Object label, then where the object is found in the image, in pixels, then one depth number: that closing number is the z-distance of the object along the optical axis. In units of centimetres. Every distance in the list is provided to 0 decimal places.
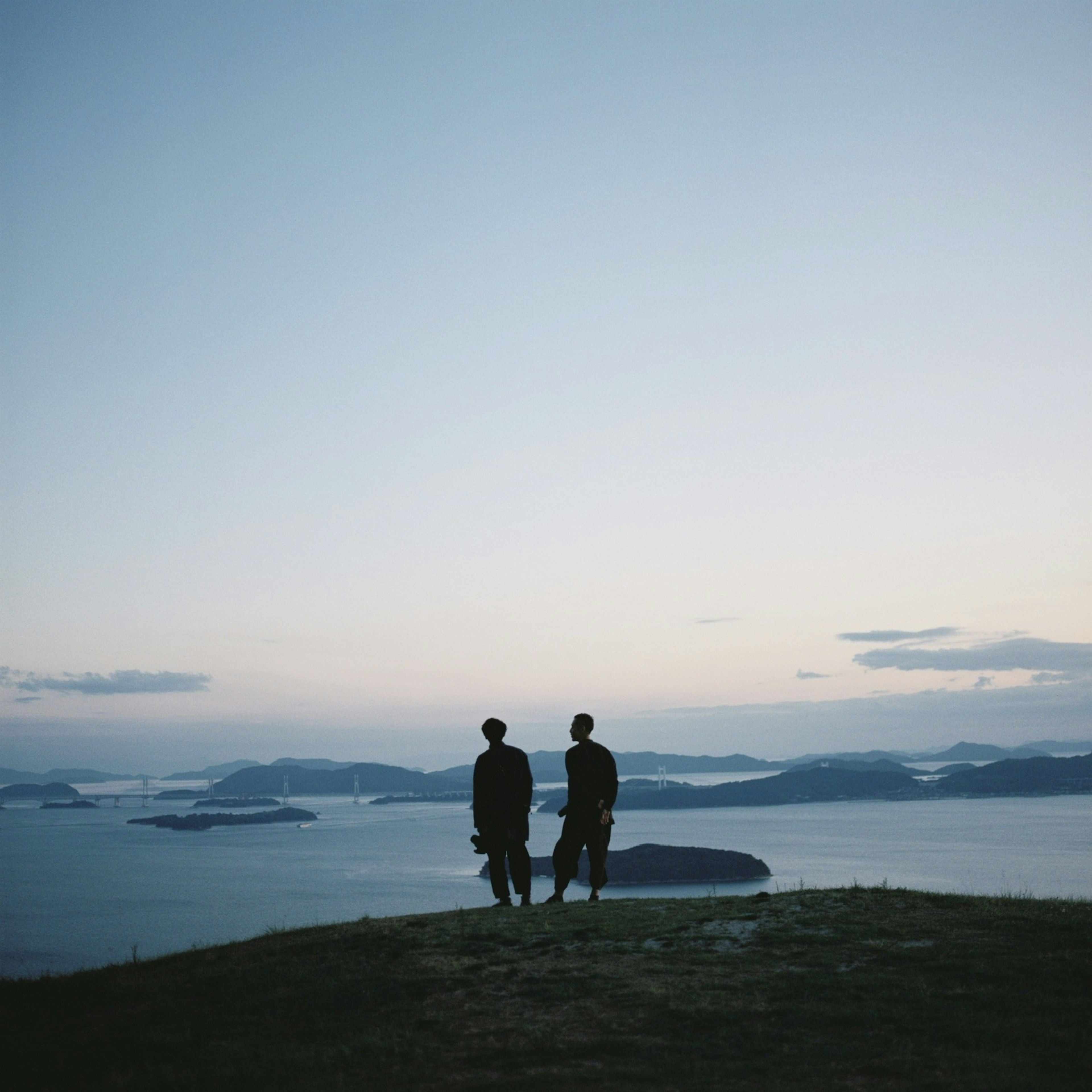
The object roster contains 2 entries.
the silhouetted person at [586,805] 1102
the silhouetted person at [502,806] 1114
